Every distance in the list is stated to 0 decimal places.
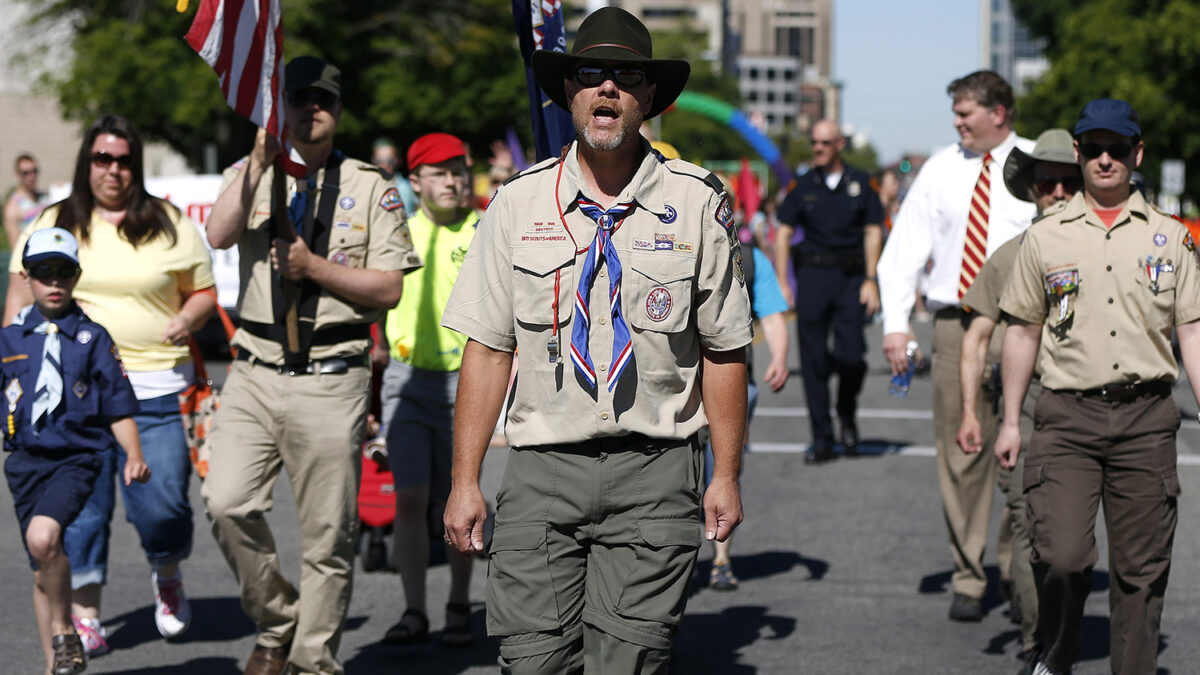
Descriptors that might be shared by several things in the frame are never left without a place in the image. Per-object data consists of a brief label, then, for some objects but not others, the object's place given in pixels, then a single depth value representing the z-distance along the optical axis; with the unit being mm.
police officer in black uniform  23500
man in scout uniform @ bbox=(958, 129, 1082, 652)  12367
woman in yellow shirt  12820
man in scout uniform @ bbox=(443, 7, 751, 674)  8187
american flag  10672
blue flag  11531
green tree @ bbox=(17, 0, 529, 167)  69750
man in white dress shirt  14320
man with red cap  13266
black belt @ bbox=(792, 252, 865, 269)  23703
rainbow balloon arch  76812
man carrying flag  11203
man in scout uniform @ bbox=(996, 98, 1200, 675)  10617
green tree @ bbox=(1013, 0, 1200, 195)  81625
